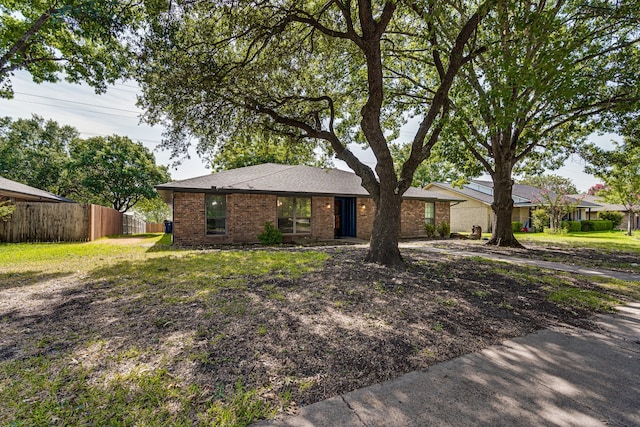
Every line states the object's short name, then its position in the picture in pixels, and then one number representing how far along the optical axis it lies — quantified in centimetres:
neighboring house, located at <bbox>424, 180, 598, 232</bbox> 2338
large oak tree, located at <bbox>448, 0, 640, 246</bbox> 523
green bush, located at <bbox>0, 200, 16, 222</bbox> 1068
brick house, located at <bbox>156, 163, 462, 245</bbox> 1165
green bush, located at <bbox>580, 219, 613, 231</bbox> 2545
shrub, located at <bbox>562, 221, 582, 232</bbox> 2308
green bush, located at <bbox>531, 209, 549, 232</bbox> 2241
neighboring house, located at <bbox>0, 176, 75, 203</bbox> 1245
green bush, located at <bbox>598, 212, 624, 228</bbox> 2866
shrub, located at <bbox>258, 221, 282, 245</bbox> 1207
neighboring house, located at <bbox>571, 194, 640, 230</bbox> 3034
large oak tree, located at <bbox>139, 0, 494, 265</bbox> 650
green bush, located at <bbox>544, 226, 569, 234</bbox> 2082
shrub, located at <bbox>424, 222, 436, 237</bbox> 1677
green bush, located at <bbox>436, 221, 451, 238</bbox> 1700
